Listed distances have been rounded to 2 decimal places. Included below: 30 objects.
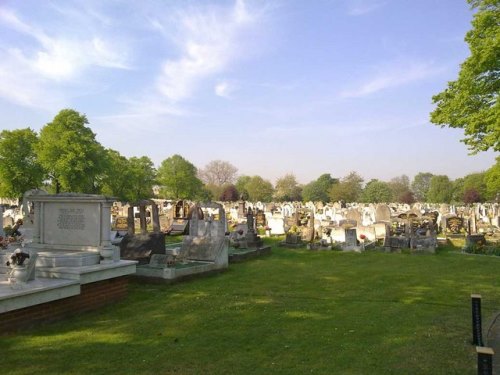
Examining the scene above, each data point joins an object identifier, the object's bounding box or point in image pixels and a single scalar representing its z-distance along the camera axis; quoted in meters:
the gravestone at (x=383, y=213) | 23.47
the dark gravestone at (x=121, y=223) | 26.62
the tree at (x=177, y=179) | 70.06
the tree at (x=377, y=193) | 88.31
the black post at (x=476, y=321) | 6.04
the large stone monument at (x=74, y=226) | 8.87
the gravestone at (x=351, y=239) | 17.89
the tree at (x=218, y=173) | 109.06
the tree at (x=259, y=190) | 94.38
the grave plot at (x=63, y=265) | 6.86
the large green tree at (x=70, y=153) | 42.91
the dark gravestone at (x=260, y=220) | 30.30
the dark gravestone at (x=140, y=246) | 12.60
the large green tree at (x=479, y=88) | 12.59
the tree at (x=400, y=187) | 89.64
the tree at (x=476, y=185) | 73.50
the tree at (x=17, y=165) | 42.72
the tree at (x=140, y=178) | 59.78
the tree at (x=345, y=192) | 83.50
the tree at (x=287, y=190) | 101.53
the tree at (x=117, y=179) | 53.03
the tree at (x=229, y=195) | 77.06
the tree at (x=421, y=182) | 116.50
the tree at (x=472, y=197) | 72.86
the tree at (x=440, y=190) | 89.00
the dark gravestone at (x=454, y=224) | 23.67
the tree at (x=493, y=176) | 18.21
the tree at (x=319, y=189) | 92.38
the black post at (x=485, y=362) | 3.93
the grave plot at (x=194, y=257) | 10.87
